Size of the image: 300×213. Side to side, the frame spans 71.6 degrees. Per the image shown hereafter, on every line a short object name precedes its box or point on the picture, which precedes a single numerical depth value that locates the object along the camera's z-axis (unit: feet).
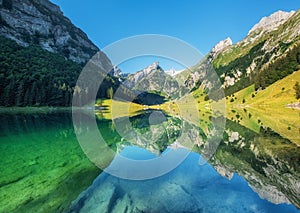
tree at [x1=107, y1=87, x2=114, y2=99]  431.68
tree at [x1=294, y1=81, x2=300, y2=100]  195.93
